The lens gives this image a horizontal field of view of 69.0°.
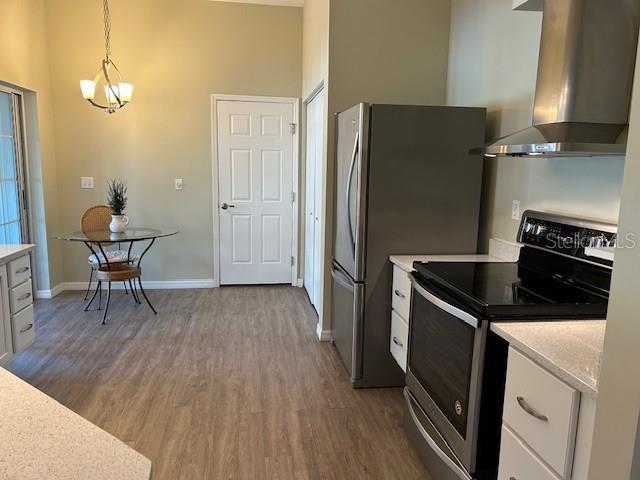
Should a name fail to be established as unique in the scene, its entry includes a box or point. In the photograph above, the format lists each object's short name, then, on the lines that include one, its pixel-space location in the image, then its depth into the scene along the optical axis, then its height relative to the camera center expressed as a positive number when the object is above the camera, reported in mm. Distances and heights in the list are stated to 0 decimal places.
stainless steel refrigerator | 2668 -138
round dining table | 3826 -580
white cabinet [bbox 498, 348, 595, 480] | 1187 -679
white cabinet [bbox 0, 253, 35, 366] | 2674 -853
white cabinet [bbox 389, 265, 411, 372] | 2514 -785
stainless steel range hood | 1657 +383
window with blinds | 4148 -75
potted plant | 4137 -416
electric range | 1620 -530
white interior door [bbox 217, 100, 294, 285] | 4980 -205
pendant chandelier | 3840 +678
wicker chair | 4367 -540
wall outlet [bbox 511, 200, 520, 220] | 2555 -171
